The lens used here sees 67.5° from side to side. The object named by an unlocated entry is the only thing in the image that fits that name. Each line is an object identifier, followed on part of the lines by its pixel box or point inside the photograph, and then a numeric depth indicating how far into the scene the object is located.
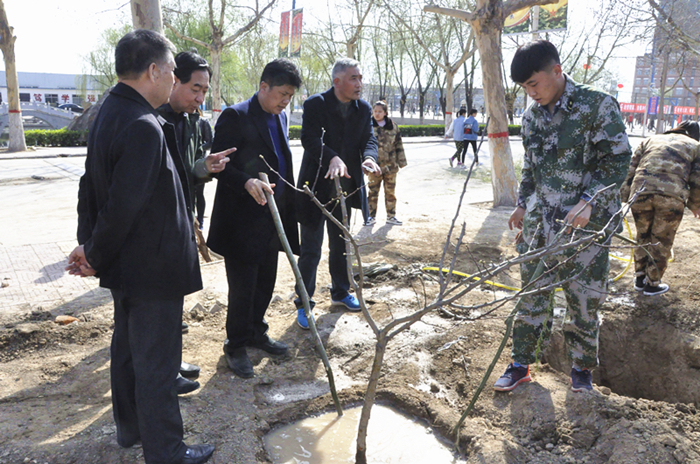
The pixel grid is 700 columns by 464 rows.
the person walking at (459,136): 14.48
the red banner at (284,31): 17.34
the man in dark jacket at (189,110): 2.84
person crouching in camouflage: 4.38
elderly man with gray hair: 3.74
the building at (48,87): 60.26
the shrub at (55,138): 21.39
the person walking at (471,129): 14.39
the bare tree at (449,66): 22.33
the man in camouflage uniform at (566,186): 2.60
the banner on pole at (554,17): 11.37
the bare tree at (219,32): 17.67
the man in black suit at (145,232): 1.92
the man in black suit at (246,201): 3.04
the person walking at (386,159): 7.44
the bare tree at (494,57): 7.71
